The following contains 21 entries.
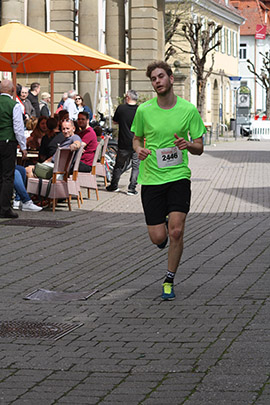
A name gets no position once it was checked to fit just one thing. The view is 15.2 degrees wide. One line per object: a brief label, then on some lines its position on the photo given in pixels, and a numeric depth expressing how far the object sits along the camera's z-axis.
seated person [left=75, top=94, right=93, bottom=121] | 23.77
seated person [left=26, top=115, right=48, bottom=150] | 17.07
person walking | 18.59
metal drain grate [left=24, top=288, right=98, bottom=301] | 8.29
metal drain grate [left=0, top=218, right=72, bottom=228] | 13.49
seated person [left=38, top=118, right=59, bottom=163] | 15.98
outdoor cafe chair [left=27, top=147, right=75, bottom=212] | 15.04
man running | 8.08
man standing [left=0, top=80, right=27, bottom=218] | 13.94
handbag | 15.21
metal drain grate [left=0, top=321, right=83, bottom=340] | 6.84
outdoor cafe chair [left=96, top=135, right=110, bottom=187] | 19.22
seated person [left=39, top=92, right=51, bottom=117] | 23.19
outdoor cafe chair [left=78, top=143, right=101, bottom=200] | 17.30
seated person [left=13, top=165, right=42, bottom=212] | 14.91
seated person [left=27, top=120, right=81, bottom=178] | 15.87
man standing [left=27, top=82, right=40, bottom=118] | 22.66
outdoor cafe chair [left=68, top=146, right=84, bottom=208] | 15.66
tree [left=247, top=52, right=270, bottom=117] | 76.81
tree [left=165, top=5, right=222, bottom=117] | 50.97
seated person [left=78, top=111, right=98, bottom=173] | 17.55
